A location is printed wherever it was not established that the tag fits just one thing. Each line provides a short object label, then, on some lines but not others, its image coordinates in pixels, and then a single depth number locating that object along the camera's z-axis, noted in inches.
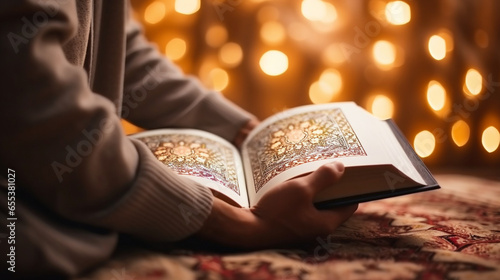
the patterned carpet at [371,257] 18.9
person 17.7
